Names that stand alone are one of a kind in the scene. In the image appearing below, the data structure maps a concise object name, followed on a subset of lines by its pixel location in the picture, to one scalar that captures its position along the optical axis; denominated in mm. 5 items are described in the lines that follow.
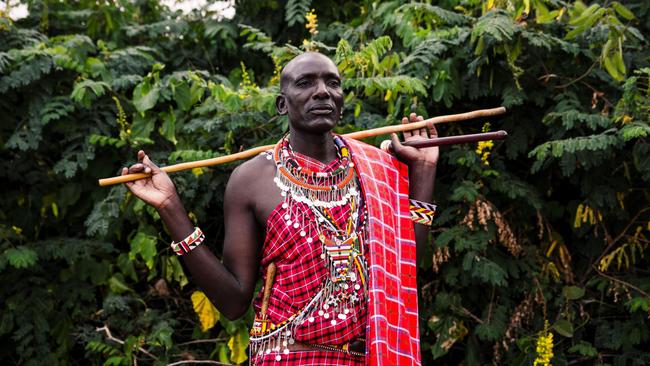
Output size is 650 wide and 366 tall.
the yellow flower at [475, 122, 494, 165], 4684
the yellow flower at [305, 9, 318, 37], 4765
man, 2801
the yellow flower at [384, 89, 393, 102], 4687
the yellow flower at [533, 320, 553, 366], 4531
